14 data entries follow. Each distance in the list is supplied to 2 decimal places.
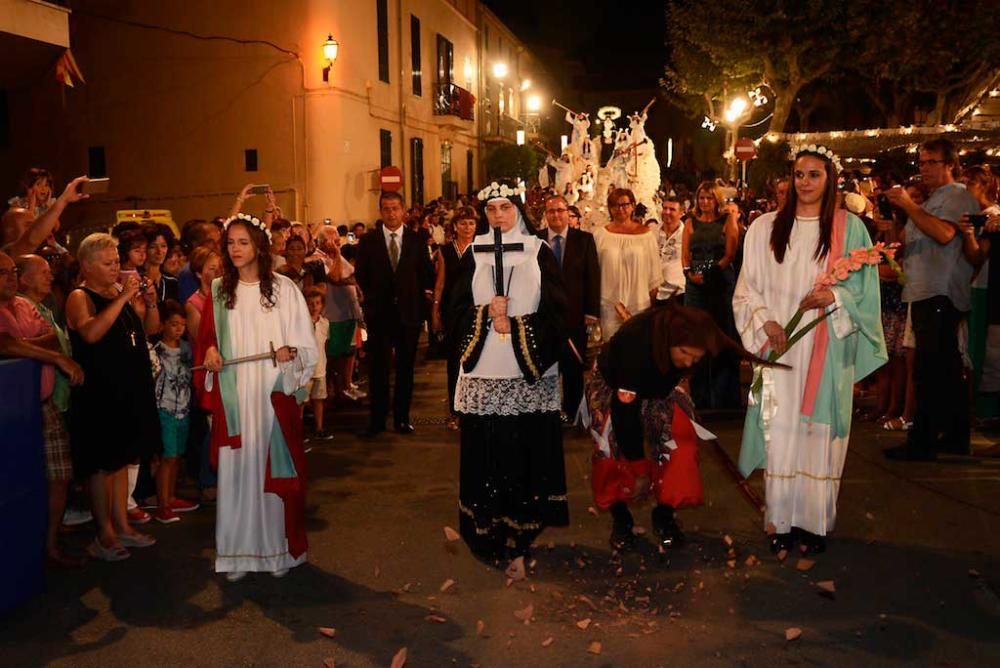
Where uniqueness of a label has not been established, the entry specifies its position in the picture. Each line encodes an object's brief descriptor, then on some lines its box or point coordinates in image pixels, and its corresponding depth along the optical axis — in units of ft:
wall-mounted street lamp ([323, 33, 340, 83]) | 64.80
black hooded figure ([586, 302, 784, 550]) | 17.26
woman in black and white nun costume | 18.15
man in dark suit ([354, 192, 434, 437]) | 29.22
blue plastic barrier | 15.74
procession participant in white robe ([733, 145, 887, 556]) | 17.97
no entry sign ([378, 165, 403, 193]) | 65.53
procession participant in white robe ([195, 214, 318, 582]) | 17.80
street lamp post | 95.30
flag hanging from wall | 42.37
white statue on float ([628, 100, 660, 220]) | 55.62
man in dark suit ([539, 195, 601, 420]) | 27.76
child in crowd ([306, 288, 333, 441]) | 28.37
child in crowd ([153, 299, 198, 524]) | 21.45
